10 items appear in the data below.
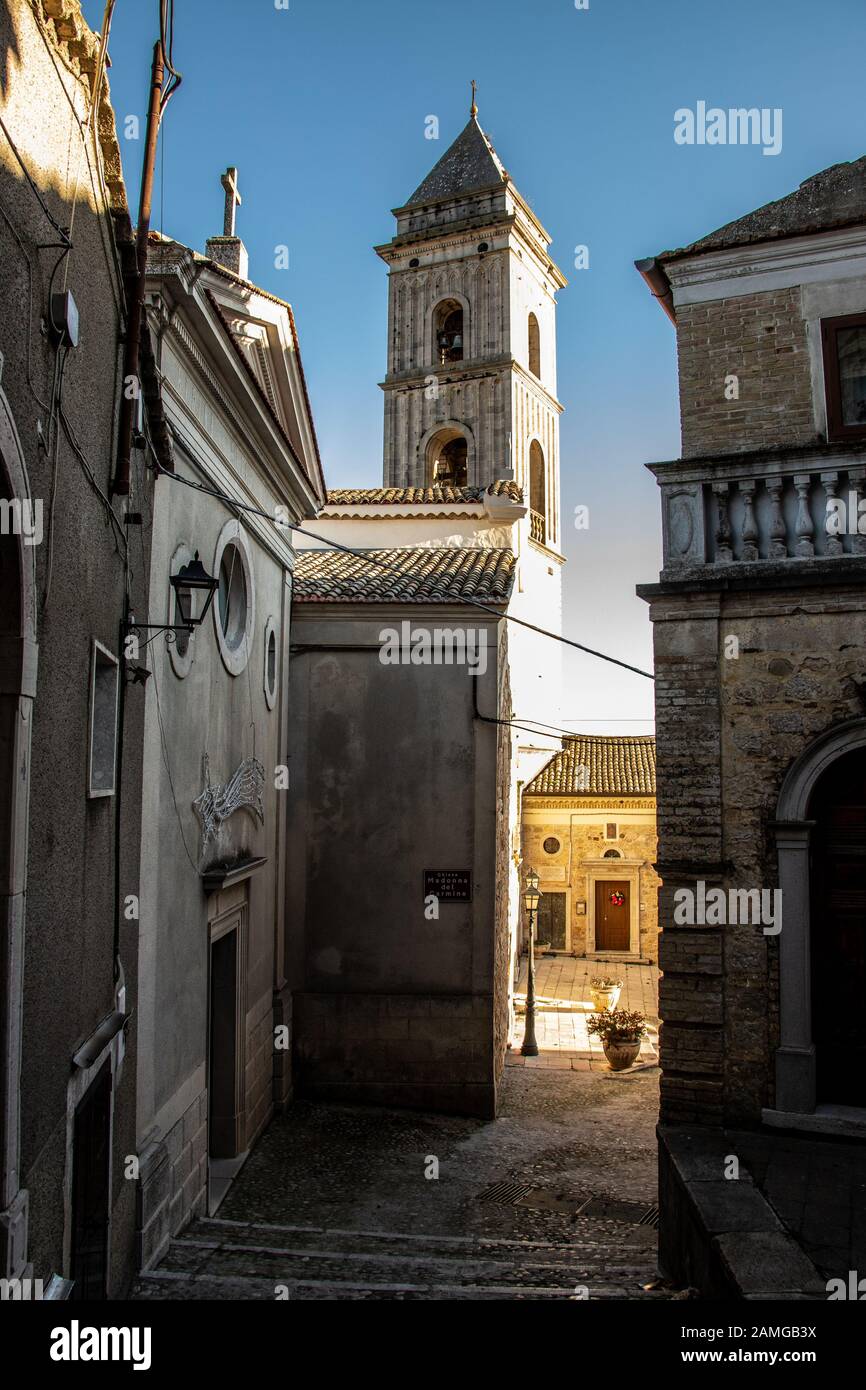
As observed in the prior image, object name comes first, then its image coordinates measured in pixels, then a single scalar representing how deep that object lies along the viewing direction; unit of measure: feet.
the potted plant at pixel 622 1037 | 47.47
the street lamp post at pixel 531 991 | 50.99
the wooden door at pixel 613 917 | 87.30
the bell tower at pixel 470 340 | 108.47
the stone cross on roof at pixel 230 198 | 37.70
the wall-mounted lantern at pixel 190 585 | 23.02
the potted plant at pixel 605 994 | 61.31
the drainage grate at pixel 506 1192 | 30.71
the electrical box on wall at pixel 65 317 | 14.71
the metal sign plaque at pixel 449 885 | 40.75
